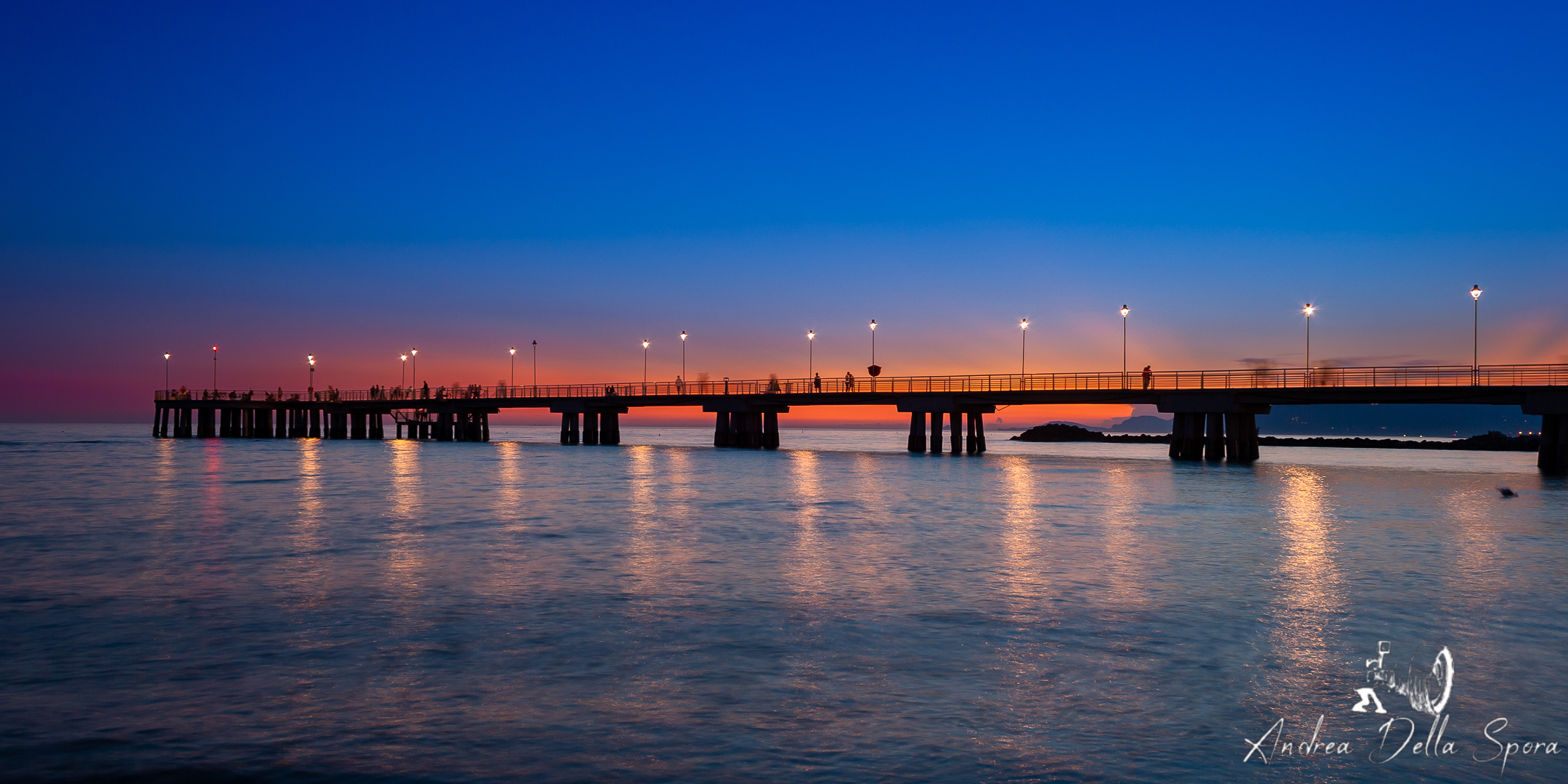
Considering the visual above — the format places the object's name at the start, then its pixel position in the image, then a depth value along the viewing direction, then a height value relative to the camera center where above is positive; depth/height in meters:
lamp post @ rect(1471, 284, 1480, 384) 57.84 +4.08
